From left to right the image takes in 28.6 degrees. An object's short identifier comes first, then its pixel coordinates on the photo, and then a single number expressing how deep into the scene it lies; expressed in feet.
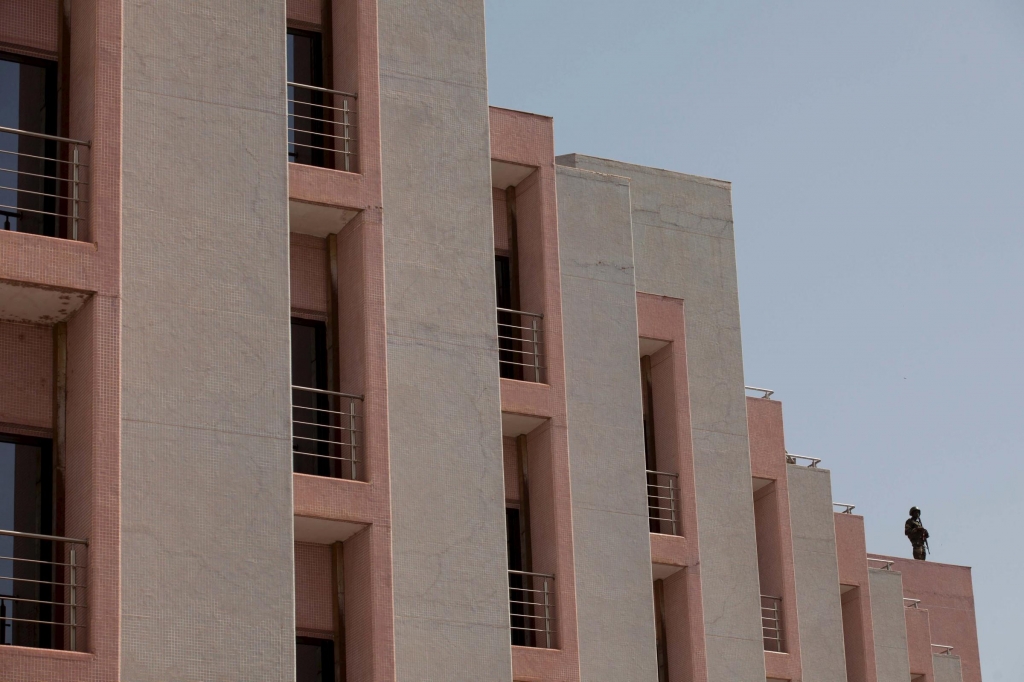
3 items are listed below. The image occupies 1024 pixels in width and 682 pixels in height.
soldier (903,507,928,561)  165.48
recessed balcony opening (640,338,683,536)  110.63
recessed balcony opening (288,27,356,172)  94.43
